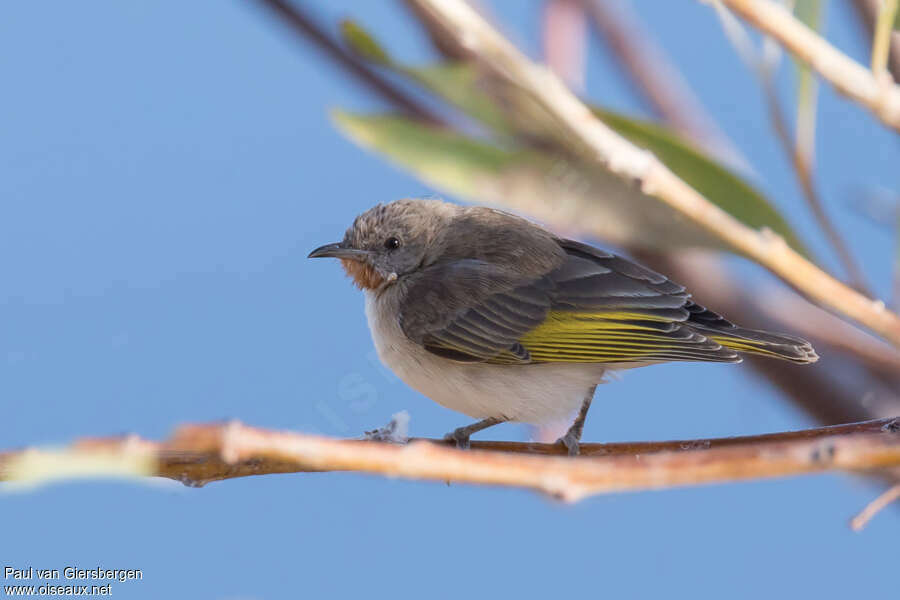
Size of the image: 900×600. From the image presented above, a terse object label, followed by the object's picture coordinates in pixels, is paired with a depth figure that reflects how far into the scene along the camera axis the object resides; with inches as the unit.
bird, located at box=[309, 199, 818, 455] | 99.3
